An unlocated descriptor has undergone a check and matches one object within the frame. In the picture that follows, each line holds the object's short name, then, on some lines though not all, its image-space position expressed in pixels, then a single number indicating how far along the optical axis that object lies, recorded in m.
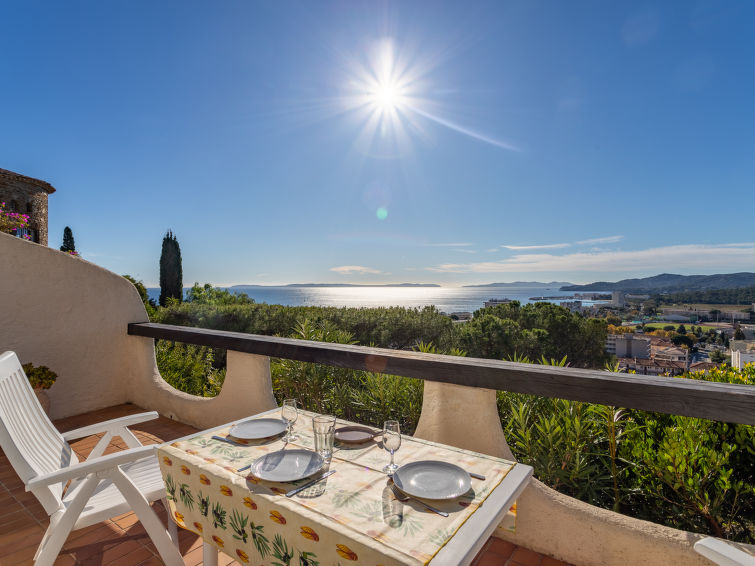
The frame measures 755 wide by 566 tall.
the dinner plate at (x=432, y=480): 1.10
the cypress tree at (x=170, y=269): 16.61
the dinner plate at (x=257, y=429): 1.55
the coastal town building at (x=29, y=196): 19.38
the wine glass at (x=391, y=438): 1.28
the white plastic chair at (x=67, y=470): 1.44
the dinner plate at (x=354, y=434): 1.50
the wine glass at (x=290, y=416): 1.52
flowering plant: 5.48
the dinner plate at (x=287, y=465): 1.20
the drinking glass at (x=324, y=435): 1.31
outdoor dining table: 0.90
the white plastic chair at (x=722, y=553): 0.92
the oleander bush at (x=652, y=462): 1.62
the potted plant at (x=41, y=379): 3.27
